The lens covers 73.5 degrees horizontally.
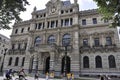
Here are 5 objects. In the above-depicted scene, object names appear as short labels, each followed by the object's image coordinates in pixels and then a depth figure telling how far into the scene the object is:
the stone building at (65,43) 18.74
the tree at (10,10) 9.89
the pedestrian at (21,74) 10.61
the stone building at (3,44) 37.97
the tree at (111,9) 7.15
